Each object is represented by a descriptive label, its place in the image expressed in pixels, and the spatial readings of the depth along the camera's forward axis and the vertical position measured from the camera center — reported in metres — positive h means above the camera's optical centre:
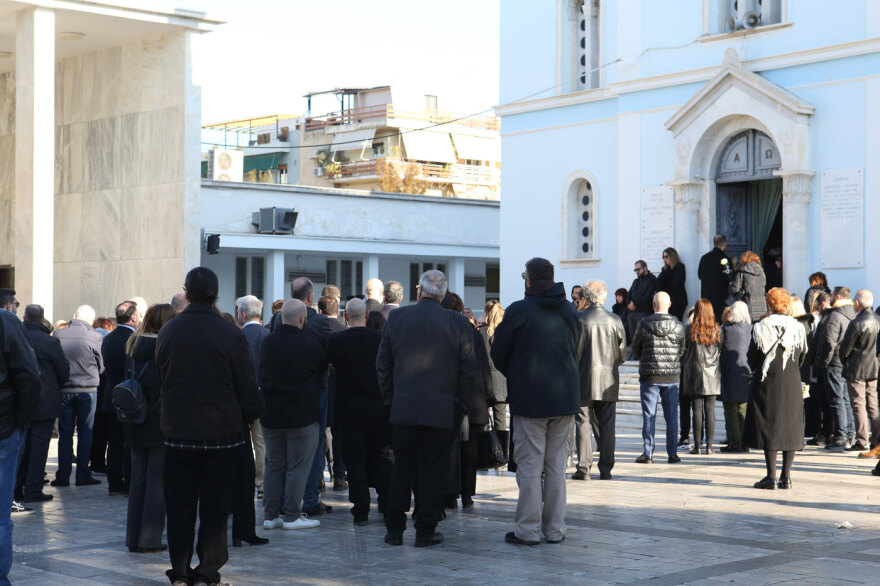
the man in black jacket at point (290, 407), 9.42 -0.93
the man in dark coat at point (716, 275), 20.80 +0.24
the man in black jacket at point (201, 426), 7.57 -0.87
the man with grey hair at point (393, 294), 12.06 -0.07
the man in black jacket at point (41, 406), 11.21 -1.13
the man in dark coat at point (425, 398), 8.88 -0.81
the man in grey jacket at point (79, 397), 12.53 -1.15
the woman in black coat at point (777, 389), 11.43 -0.93
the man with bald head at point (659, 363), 13.70 -0.83
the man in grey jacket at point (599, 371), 12.09 -0.82
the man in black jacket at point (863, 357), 13.89 -0.76
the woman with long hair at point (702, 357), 14.30 -0.79
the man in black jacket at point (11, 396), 7.10 -0.65
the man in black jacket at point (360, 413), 9.65 -0.99
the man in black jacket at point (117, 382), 10.98 -0.88
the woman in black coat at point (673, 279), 21.64 +0.18
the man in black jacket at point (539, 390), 8.93 -0.75
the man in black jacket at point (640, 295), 21.47 -0.11
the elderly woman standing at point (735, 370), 14.60 -0.96
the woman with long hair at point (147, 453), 8.82 -1.22
